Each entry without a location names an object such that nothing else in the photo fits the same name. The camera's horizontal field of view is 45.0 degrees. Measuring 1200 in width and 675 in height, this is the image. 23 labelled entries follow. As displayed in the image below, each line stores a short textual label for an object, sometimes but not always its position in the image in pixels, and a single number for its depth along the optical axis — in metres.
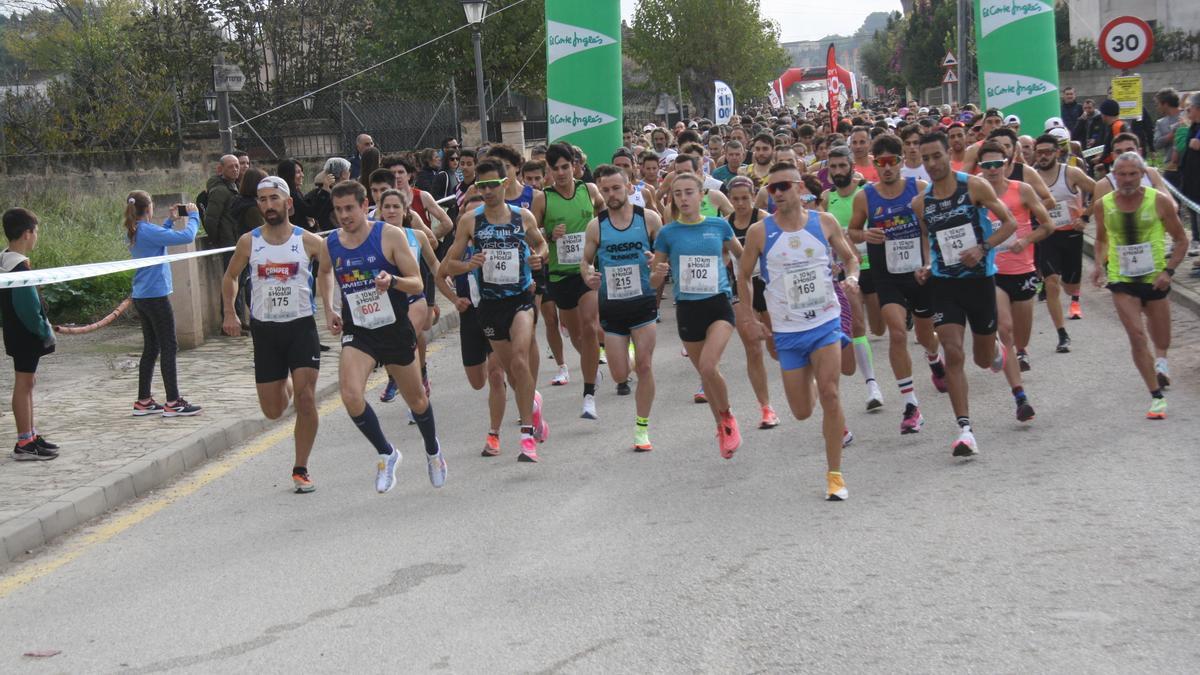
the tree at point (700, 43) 73.25
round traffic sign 15.60
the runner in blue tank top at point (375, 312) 8.30
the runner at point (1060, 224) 12.11
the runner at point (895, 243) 9.41
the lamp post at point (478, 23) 22.05
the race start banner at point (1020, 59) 17.20
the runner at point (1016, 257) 9.78
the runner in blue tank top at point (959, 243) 8.90
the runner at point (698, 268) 9.03
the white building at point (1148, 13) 50.25
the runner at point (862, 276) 10.09
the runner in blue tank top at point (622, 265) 9.45
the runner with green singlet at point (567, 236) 10.90
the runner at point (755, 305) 9.55
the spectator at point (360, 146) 16.59
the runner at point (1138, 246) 9.47
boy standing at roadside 9.30
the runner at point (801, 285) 7.95
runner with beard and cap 8.55
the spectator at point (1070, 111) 25.25
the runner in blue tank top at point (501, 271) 9.40
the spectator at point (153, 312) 10.85
